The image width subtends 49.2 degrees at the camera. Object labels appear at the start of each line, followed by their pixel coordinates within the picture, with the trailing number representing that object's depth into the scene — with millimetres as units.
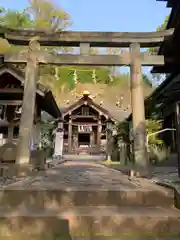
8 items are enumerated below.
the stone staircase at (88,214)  2547
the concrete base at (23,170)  5493
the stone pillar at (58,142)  15761
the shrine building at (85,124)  24562
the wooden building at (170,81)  4455
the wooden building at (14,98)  9102
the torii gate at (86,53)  6504
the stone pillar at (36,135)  10730
